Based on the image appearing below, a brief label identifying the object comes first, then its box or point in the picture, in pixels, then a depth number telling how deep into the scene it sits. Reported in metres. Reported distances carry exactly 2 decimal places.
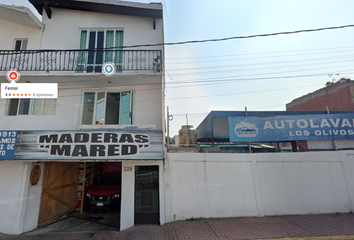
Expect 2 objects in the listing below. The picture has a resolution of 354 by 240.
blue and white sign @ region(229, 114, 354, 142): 7.04
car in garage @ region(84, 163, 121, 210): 7.38
